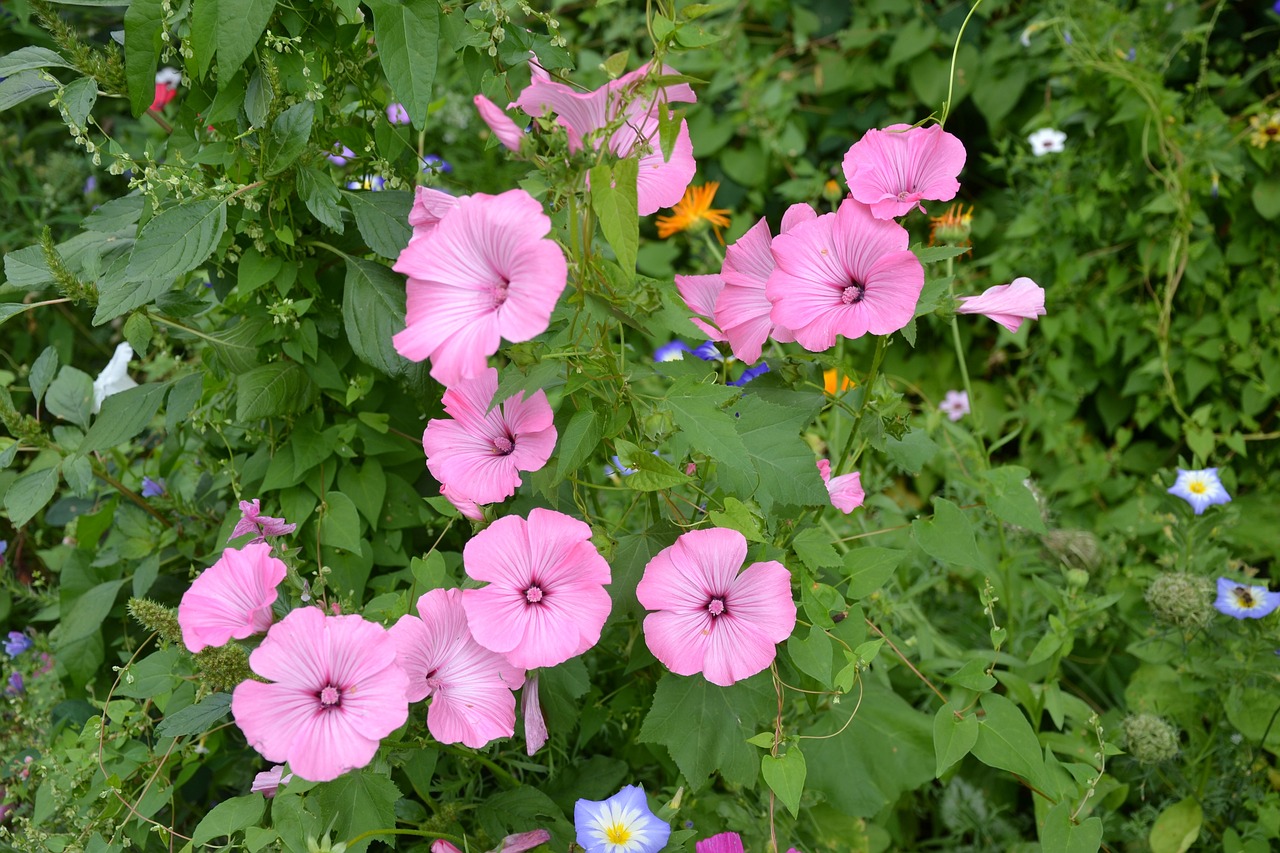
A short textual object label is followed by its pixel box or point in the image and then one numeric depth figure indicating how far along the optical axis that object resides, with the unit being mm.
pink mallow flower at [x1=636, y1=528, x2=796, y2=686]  883
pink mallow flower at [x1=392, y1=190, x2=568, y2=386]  732
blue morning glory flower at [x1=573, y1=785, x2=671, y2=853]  978
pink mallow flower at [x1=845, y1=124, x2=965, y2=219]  880
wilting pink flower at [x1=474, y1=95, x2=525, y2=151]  771
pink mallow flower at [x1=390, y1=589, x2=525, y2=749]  869
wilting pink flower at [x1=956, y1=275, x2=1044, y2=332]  925
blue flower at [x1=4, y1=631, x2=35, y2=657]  1459
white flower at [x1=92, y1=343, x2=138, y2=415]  1445
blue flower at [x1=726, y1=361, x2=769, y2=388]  1391
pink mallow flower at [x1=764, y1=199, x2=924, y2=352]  846
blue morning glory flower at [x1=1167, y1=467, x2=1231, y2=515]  1540
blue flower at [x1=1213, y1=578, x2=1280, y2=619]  1369
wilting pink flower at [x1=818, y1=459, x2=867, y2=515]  1061
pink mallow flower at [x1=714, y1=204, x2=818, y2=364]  940
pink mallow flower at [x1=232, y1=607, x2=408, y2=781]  769
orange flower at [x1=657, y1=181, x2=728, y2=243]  1617
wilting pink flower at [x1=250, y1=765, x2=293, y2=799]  935
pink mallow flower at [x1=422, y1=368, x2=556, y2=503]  890
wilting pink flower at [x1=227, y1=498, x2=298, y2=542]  975
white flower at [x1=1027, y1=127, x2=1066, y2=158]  2225
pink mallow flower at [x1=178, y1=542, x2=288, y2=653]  825
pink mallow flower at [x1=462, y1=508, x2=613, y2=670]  847
